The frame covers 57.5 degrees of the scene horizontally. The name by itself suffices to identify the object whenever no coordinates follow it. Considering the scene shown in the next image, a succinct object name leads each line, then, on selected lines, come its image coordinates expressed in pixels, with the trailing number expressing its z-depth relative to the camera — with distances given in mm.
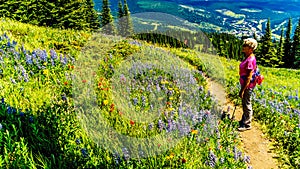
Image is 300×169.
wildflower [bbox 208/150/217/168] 4971
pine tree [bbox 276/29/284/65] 73419
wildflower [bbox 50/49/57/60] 6894
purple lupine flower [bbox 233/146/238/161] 5676
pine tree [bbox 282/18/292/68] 73819
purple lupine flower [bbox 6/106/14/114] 4103
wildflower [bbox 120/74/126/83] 6391
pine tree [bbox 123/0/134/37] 55494
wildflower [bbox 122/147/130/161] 3947
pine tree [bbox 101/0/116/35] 58731
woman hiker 6852
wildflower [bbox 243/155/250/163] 5823
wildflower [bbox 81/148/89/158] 3884
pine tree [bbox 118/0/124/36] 63519
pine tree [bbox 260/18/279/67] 68625
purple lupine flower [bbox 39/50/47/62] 6469
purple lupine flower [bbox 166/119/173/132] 4965
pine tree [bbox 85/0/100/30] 56703
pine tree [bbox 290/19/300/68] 70500
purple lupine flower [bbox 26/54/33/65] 6094
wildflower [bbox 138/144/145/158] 4129
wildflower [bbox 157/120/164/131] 4913
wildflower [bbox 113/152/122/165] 3957
